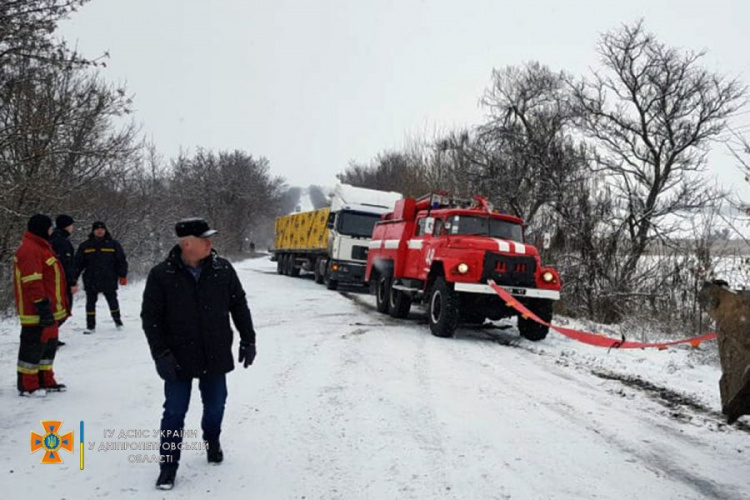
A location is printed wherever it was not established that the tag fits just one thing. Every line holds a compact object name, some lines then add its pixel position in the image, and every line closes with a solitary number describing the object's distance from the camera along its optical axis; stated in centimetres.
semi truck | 1914
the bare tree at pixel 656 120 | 1948
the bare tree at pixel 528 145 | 1825
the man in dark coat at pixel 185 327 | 367
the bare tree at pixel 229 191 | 4412
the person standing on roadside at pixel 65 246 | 762
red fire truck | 977
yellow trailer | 2202
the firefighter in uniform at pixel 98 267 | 901
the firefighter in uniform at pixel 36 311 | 540
